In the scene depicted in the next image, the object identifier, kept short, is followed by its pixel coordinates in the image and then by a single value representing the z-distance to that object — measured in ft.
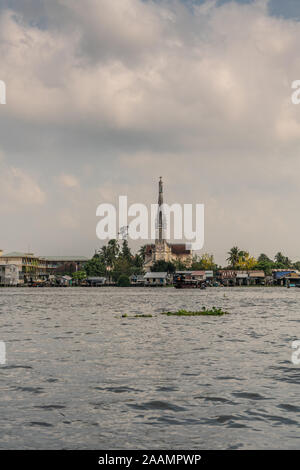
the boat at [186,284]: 544.21
